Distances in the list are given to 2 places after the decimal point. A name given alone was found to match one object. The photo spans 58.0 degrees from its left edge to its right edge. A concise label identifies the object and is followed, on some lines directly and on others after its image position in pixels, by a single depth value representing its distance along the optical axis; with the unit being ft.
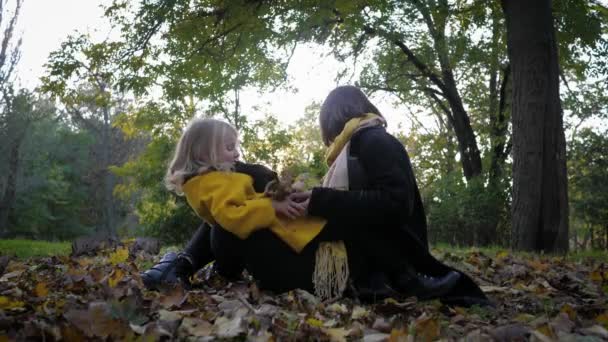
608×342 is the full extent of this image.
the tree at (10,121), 66.28
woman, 9.40
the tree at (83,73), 32.71
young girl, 9.47
